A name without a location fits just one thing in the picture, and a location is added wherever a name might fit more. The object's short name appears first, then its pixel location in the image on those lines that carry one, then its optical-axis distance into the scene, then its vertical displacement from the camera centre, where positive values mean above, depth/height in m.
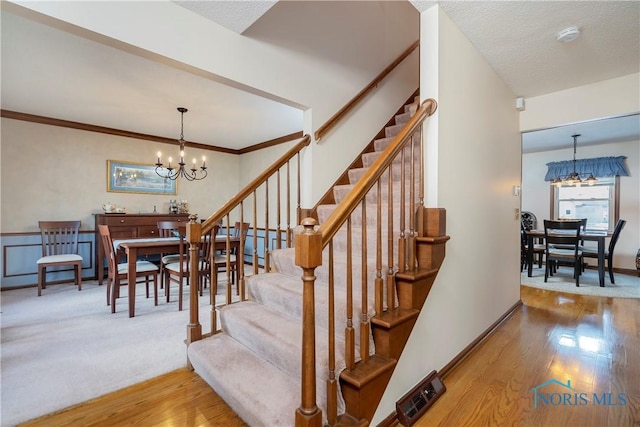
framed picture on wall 4.92 +0.54
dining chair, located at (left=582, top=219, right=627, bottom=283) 4.31 -0.62
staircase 1.30 -0.69
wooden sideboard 4.47 -0.26
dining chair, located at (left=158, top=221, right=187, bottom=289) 3.77 -0.35
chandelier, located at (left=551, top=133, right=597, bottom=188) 5.13 +0.57
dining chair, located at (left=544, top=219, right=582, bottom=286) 4.23 -0.47
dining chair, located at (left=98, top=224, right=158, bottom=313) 3.14 -0.67
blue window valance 5.35 +0.87
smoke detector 2.03 +1.25
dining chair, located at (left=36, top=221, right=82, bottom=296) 3.83 -0.55
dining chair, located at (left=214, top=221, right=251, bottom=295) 3.77 -0.65
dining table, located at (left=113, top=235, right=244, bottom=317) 3.00 -0.43
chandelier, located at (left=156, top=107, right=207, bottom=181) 5.32 +0.73
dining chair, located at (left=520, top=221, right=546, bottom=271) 5.00 -0.64
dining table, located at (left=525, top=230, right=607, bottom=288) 4.24 -0.41
